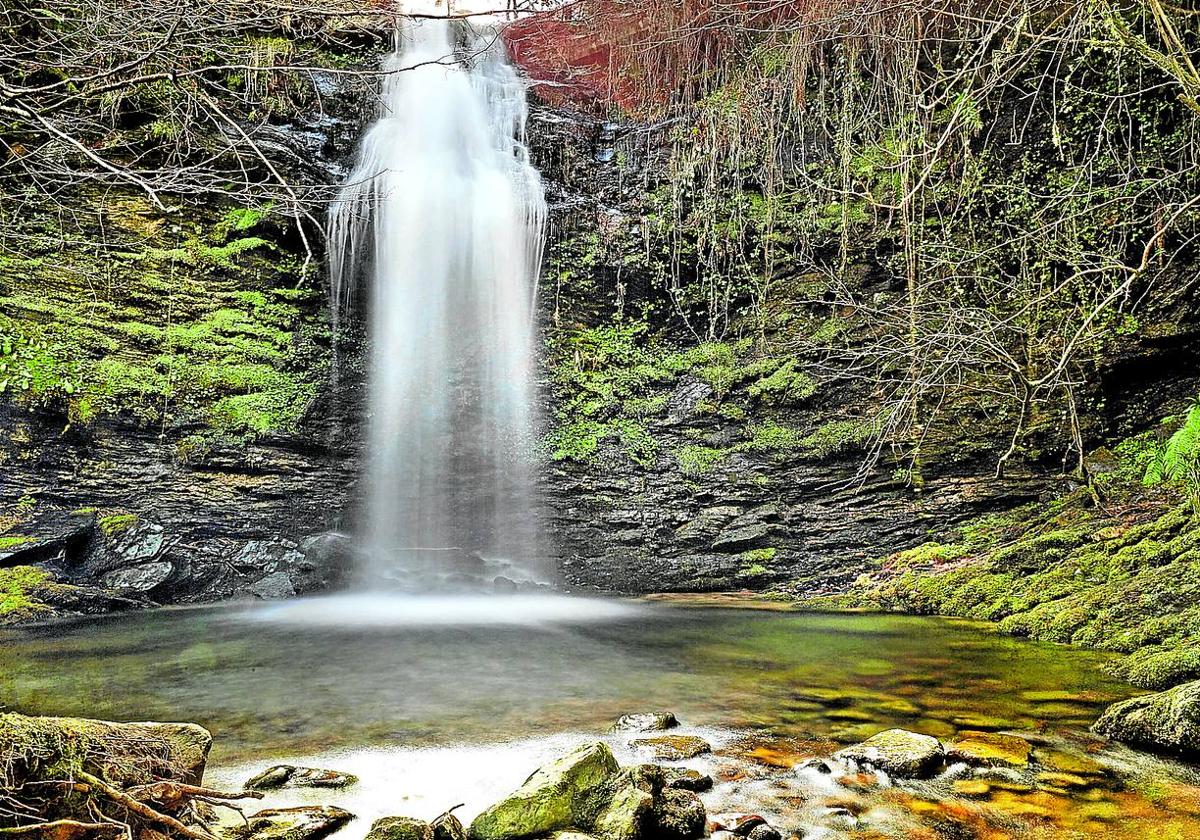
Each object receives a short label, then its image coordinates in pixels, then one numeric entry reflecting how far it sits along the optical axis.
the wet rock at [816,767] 2.79
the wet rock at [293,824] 2.15
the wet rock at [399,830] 2.03
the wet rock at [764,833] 2.23
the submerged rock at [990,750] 2.85
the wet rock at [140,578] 7.88
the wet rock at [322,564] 9.07
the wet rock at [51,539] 7.45
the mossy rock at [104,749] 1.71
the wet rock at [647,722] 3.40
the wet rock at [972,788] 2.57
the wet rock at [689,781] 2.65
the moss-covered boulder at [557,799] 2.19
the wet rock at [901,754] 2.73
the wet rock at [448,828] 2.15
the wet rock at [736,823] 2.29
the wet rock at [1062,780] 2.62
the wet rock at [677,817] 2.25
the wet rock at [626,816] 2.16
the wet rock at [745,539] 9.30
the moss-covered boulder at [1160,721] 2.90
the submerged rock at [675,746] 3.02
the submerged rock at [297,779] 2.62
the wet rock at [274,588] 8.70
